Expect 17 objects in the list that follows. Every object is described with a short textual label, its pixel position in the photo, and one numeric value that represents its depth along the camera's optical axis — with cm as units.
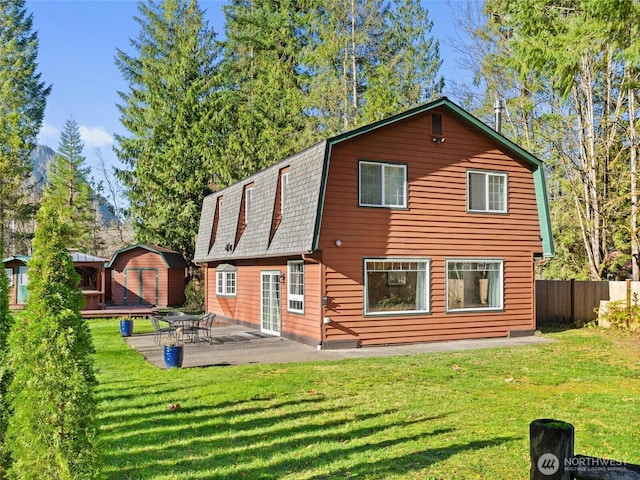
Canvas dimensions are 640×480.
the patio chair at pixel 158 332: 1480
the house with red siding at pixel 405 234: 1353
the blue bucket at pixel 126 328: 1675
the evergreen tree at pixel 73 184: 4446
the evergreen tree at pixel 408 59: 2939
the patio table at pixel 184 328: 1430
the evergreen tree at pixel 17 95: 3581
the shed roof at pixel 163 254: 2877
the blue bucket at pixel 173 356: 1066
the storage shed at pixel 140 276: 2908
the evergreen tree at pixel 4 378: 440
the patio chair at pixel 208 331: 1473
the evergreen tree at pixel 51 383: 378
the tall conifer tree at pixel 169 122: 3152
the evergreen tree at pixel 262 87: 3184
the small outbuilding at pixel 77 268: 2611
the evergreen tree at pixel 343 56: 2806
